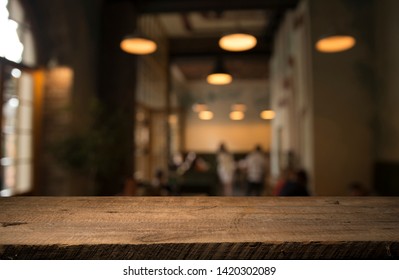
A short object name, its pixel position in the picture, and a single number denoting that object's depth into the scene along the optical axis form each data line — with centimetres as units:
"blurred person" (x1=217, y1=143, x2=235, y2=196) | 911
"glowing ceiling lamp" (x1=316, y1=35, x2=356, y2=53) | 368
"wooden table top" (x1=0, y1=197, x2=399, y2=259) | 63
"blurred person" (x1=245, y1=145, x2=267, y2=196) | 802
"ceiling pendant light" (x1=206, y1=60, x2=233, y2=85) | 625
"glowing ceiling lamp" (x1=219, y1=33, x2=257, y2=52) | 420
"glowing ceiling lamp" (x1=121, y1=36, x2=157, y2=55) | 397
